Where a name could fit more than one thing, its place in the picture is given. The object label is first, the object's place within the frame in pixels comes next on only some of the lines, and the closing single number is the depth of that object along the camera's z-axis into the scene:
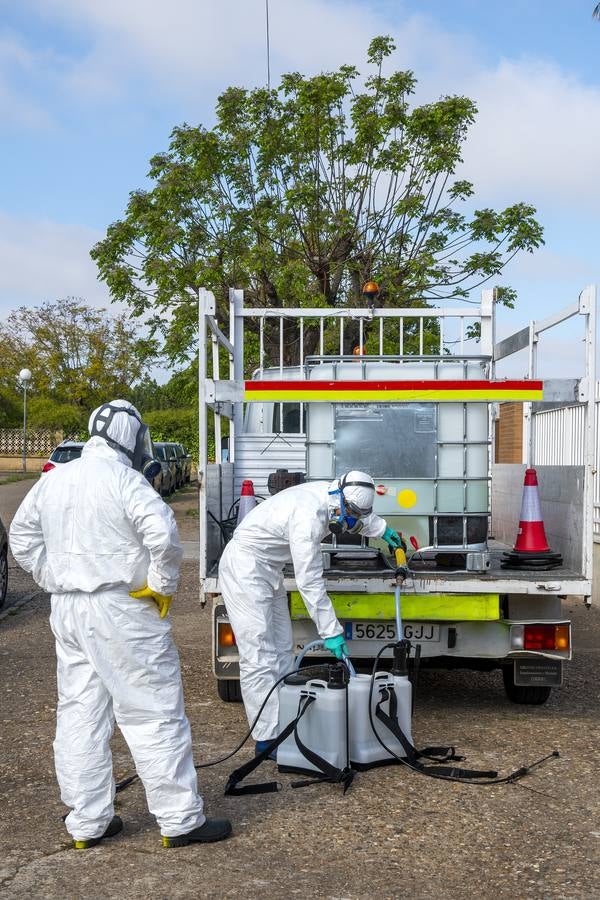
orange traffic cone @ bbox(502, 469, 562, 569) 6.50
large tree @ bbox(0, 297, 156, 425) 45.53
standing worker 4.35
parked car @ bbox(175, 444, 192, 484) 32.39
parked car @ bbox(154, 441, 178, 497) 27.27
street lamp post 35.53
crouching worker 5.57
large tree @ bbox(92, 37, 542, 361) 18.92
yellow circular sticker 6.70
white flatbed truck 6.14
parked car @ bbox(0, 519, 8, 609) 11.09
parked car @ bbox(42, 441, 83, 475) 20.30
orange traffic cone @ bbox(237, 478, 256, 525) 7.08
